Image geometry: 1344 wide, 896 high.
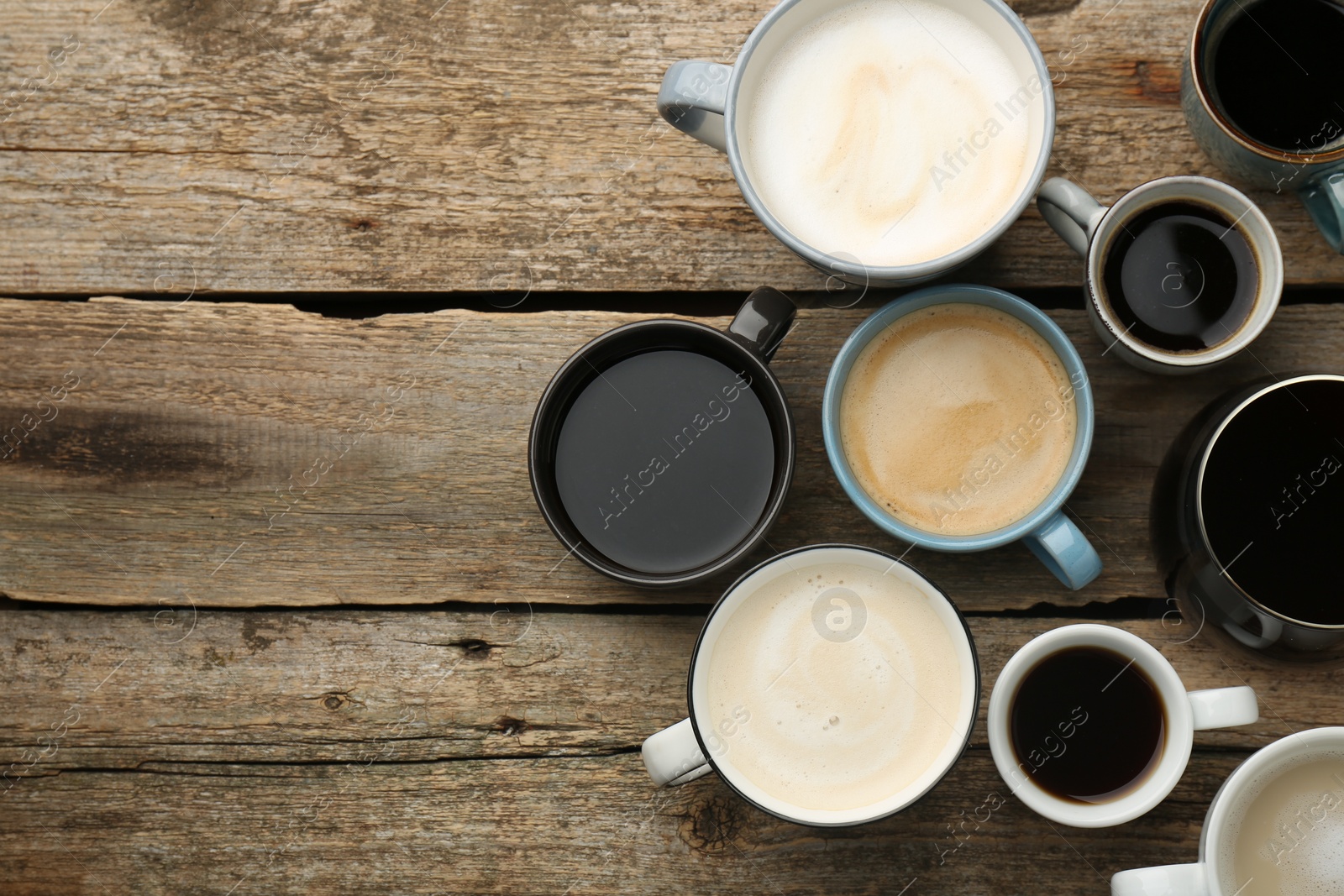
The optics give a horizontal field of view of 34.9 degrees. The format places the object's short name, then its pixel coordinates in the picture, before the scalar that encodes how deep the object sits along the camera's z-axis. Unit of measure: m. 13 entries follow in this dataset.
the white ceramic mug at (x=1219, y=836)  0.72
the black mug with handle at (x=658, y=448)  0.77
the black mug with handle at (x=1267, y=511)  0.73
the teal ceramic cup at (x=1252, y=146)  0.74
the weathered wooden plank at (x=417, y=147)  0.78
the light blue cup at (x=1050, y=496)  0.74
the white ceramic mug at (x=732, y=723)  0.74
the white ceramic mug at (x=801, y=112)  0.71
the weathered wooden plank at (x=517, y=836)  0.78
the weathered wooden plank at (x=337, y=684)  0.79
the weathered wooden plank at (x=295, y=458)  0.79
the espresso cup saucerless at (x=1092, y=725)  0.74
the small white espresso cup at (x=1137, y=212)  0.74
